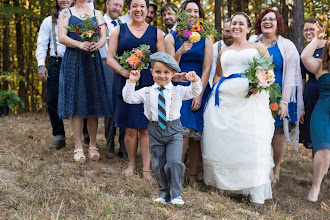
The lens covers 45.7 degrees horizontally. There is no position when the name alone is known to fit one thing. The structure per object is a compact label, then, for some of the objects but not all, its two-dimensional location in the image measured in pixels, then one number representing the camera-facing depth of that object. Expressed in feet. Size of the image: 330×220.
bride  16.35
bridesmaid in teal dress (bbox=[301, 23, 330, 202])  17.43
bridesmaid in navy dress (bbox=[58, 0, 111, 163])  18.16
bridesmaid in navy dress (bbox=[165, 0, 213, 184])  17.58
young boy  13.28
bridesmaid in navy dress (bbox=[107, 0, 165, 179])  16.92
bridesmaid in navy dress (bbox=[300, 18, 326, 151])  19.66
